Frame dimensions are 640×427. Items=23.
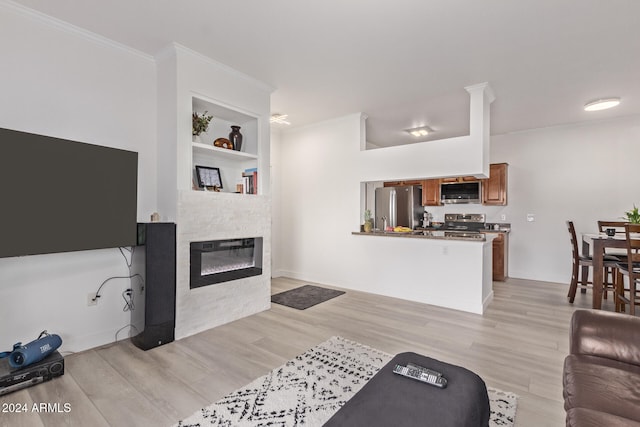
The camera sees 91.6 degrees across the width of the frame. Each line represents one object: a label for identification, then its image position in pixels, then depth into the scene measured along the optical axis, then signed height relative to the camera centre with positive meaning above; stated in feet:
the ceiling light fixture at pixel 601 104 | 13.30 +4.86
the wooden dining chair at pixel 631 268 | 10.45 -1.91
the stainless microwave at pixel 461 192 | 19.63 +1.46
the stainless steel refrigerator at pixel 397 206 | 19.40 +0.50
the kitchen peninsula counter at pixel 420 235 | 13.09 -0.98
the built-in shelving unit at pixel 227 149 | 11.18 +2.65
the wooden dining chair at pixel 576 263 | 13.60 -2.12
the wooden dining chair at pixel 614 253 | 12.77 -1.80
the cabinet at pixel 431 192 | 21.25 +1.53
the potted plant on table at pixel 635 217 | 11.75 -0.06
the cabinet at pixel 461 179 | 19.61 +2.27
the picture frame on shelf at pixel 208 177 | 11.25 +1.34
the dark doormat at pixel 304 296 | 13.67 -3.92
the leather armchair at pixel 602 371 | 4.05 -2.53
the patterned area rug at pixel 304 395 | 6.05 -3.98
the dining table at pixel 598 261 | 11.88 -1.77
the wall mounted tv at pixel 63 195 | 7.00 +0.43
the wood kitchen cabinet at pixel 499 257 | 18.20 -2.47
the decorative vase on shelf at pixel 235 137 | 11.97 +2.93
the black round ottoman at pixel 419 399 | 3.98 -2.61
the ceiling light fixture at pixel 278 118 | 15.75 +4.87
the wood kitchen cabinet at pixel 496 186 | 18.89 +1.75
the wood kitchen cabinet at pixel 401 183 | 22.26 +2.31
